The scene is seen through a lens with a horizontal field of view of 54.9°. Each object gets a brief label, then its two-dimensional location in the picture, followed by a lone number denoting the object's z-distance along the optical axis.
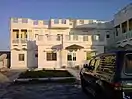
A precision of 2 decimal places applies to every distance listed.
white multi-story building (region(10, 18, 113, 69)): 17.38
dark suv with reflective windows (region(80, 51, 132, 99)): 2.97
